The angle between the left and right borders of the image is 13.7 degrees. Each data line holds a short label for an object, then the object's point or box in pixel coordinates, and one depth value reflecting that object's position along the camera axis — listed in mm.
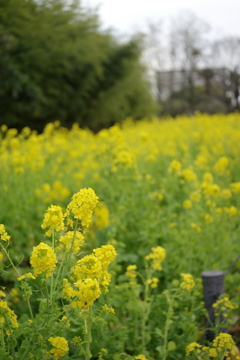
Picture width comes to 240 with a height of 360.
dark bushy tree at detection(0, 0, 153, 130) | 10477
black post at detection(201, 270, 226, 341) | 2676
